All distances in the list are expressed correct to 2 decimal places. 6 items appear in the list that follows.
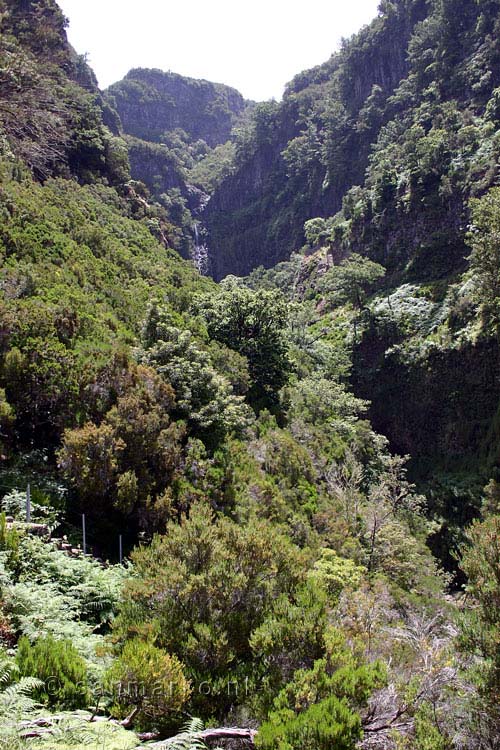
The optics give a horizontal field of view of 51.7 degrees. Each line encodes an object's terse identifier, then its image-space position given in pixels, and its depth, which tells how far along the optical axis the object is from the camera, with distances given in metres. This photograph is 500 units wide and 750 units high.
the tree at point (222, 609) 5.50
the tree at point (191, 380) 12.88
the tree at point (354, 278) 31.19
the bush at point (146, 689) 4.79
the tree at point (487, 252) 21.95
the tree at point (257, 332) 19.67
